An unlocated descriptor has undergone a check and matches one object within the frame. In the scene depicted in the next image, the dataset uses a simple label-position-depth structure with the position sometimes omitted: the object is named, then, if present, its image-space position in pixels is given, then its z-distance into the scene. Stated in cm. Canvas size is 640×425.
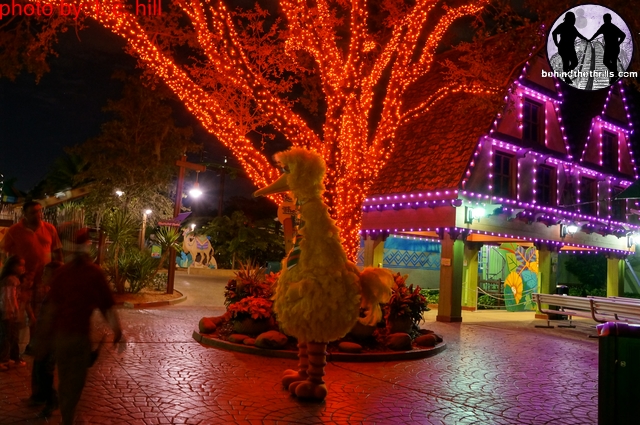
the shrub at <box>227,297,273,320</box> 1016
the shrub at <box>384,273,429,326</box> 1087
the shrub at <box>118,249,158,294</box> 1612
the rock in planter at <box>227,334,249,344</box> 988
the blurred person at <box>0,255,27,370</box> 666
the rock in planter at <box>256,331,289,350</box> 945
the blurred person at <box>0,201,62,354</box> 717
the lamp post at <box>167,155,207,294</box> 1819
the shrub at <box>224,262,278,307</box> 1085
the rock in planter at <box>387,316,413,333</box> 1086
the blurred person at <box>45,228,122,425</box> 445
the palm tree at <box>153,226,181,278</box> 1816
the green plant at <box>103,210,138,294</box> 1606
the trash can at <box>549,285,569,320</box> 1844
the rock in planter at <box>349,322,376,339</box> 1025
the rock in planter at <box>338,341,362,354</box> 955
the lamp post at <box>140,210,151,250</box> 2581
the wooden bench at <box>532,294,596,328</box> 1423
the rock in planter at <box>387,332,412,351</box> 1017
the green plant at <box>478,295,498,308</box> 2286
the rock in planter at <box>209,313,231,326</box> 1102
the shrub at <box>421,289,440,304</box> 2245
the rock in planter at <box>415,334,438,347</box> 1084
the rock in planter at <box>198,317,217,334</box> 1067
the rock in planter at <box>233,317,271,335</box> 1020
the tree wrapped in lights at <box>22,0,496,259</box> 1109
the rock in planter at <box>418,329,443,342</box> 1165
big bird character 629
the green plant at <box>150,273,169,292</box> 1883
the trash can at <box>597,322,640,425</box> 532
